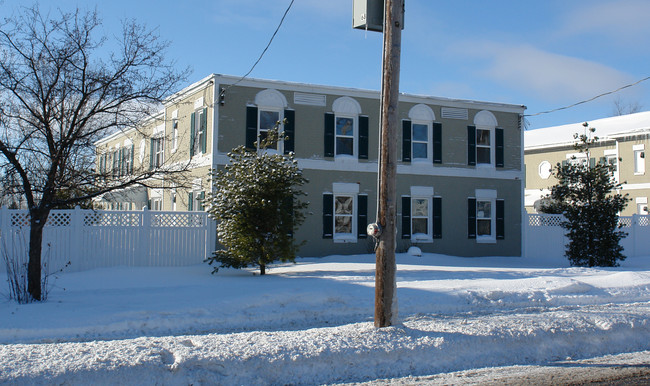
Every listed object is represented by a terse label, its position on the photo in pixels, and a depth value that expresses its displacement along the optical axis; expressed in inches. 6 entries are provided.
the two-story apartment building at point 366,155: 796.0
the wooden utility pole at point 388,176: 331.9
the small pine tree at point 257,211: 566.9
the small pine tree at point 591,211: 756.6
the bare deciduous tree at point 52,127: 419.2
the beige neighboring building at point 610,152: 1264.8
